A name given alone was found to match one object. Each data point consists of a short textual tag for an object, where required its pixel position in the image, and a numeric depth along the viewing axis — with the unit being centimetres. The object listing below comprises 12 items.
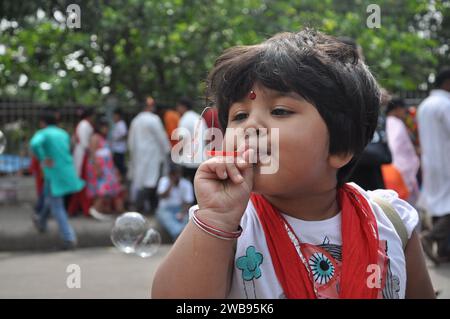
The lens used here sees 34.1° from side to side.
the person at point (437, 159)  649
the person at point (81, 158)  995
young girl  163
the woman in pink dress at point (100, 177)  988
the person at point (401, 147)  691
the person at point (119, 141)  1098
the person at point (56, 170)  812
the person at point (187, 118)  906
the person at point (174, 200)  863
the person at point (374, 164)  470
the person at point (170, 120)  1074
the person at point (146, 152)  996
